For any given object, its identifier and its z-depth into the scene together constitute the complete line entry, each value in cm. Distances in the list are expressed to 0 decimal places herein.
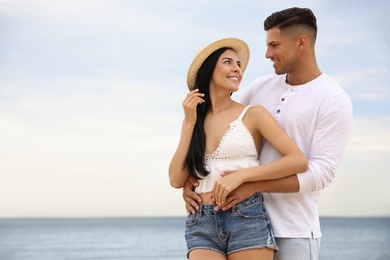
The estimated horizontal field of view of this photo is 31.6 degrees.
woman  329
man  343
